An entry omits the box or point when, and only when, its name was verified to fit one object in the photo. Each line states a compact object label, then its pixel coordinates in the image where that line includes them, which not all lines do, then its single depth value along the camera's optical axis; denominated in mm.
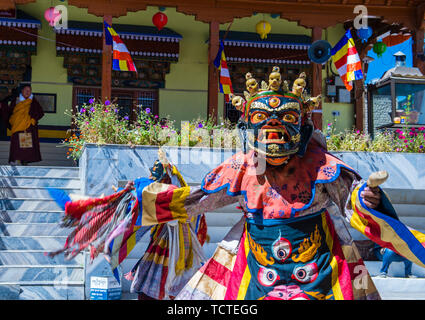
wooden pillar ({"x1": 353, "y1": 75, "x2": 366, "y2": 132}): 13418
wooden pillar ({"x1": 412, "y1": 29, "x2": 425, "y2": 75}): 11867
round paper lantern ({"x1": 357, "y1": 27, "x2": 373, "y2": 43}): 12141
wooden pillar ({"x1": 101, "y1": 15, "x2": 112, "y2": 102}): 10609
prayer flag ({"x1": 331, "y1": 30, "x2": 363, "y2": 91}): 10359
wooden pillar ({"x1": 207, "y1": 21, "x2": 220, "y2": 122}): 11367
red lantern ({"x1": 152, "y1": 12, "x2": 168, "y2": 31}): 12125
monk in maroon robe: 11375
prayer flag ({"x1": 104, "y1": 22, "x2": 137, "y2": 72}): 10234
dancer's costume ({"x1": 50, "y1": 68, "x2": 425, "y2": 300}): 3695
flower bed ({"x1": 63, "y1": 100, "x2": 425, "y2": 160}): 8188
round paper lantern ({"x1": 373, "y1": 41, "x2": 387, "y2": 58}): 13586
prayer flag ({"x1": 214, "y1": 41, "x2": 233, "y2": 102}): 11108
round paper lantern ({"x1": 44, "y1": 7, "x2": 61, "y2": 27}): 11593
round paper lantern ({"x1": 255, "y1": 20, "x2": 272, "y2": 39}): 12273
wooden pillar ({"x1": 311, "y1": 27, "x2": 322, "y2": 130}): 10961
